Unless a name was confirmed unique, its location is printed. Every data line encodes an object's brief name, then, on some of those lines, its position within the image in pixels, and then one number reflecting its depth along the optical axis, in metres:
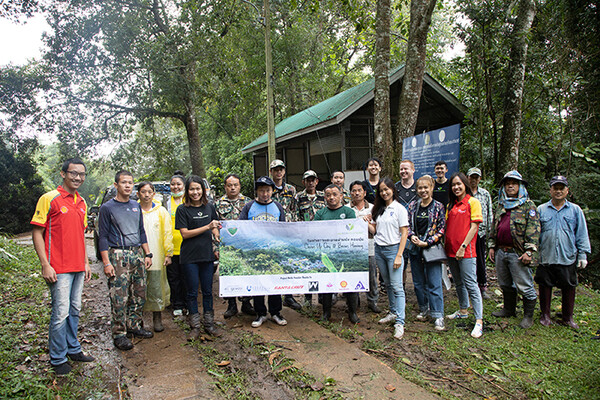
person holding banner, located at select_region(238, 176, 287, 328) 5.02
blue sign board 6.54
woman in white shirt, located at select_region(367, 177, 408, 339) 4.75
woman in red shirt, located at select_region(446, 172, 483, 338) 4.72
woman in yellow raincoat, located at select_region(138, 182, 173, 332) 4.79
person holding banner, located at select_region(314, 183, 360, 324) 4.98
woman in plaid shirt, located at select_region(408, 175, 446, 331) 4.81
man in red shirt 3.73
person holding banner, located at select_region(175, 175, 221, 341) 4.61
